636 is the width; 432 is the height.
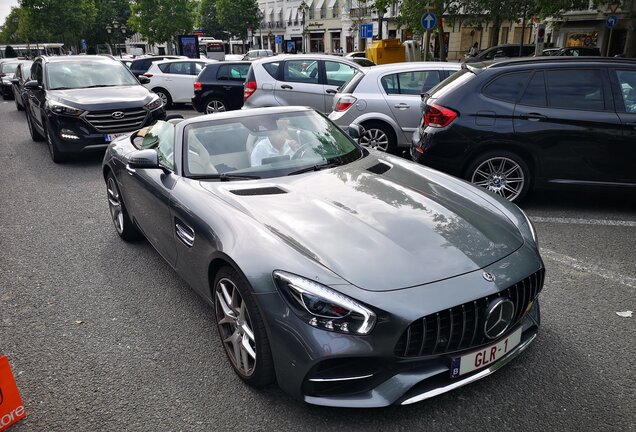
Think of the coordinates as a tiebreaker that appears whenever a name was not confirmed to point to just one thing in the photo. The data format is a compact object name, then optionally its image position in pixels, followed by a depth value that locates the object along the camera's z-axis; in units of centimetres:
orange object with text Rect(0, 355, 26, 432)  244
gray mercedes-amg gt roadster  226
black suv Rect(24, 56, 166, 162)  817
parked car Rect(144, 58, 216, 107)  1538
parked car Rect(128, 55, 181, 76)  1791
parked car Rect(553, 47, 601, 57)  1983
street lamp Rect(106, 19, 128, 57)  6092
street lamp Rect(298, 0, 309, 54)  6065
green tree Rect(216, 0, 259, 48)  6688
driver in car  367
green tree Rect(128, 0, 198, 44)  4722
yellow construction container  1805
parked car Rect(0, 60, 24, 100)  2189
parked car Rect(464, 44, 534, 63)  2091
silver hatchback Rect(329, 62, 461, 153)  798
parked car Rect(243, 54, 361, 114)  979
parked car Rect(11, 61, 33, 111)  1426
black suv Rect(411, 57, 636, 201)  527
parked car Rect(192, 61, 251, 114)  1256
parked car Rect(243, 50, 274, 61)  3588
